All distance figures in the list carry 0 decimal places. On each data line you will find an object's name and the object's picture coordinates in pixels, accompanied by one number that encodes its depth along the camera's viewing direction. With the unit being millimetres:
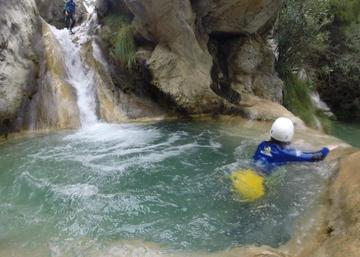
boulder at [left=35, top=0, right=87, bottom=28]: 15625
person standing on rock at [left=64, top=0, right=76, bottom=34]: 14703
